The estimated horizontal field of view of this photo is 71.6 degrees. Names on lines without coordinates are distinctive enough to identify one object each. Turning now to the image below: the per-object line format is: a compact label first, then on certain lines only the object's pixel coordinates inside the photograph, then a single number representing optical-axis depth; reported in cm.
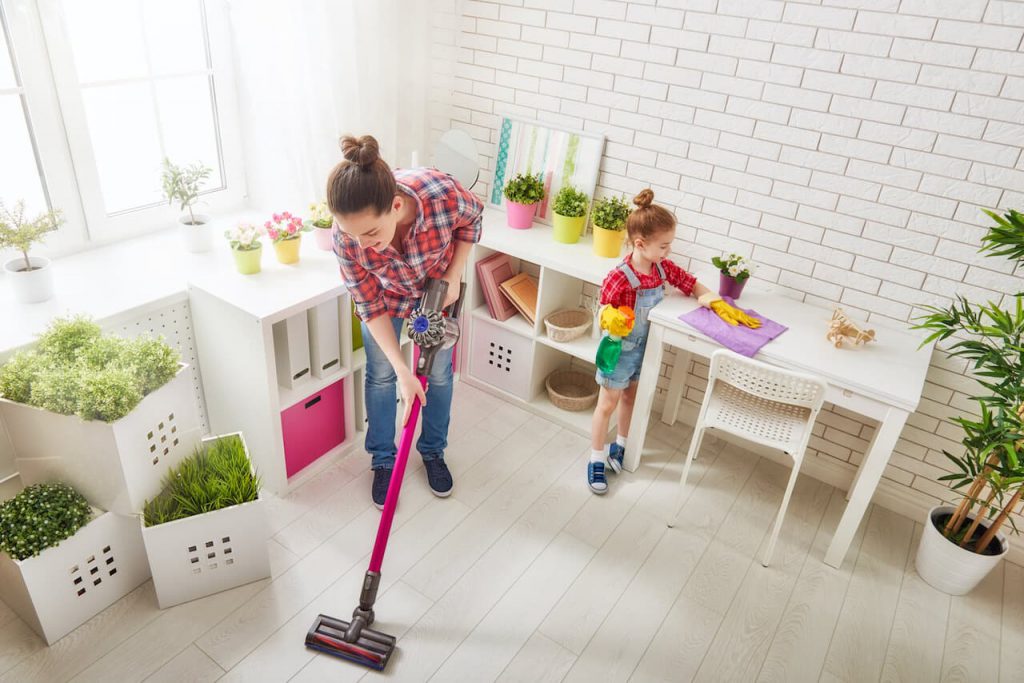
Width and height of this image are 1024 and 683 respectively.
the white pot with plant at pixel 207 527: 198
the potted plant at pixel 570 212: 282
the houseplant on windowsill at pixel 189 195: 246
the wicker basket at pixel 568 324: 288
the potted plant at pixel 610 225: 270
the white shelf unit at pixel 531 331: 279
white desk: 212
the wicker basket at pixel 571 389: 304
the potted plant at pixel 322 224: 260
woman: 169
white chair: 212
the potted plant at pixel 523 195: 293
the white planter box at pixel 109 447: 184
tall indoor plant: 202
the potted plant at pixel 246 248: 236
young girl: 229
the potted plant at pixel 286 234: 244
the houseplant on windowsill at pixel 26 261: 207
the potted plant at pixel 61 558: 181
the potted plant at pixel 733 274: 248
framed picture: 288
